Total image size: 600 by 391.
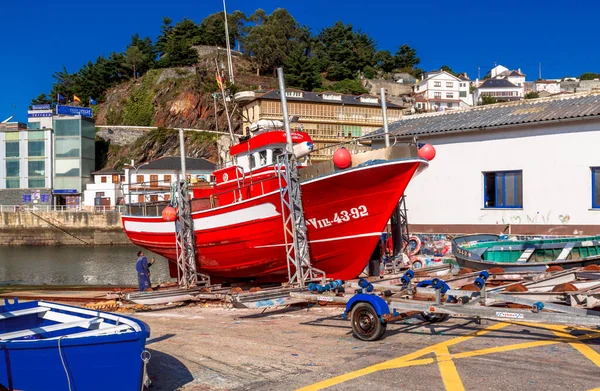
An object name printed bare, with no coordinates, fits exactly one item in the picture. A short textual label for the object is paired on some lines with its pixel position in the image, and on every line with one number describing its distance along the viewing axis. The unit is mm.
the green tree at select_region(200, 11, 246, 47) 111875
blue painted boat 5773
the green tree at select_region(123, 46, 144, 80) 101438
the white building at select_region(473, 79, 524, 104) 110744
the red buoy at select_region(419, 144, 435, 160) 13943
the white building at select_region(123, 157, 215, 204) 66000
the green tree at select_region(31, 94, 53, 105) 103250
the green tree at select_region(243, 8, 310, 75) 105250
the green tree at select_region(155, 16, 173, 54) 108938
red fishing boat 13164
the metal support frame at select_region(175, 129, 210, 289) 15507
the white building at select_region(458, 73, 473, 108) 111188
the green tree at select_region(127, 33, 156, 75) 102938
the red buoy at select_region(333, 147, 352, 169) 12997
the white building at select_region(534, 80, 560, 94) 123688
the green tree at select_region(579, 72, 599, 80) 133875
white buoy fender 14266
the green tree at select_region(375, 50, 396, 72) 112812
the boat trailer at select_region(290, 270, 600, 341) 7086
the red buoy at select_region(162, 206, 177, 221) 15492
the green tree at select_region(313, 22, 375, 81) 105812
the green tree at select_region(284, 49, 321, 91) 91312
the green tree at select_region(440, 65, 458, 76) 131100
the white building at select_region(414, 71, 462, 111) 104062
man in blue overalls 15523
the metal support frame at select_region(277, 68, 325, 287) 13031
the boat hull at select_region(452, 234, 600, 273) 13281
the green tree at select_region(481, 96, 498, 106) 94750
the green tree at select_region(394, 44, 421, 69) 118625
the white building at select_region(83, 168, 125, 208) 67438
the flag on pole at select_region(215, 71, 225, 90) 21617
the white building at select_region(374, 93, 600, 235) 19953
